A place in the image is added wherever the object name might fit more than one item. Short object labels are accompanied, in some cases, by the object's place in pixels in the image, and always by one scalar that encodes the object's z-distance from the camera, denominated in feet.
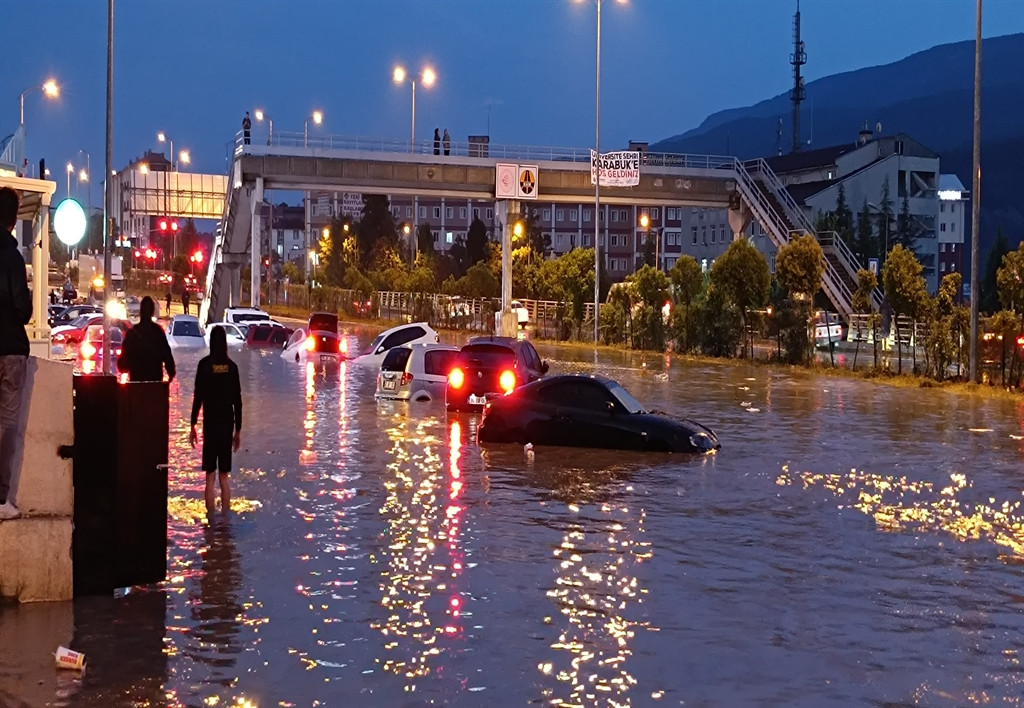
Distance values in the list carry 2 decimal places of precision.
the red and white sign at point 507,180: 200.54
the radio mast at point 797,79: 450.71
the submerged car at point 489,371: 82.84
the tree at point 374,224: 394.32
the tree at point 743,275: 150.51
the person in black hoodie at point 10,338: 30.86
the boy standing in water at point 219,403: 45.55
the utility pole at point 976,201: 114.11
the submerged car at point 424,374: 94.07
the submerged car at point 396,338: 129.59
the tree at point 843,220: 291.99
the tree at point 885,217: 305.73
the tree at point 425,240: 389.19
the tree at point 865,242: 296.10
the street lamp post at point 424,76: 234.17
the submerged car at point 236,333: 175.01
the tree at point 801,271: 144.25
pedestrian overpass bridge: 196.65
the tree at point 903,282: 132.98
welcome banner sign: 196.65
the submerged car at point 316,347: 142.92
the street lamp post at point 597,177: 185.26
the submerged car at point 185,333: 165.17
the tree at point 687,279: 191.11
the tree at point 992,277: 249.98
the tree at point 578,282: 197.16
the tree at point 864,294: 147.33
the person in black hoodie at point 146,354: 51.34
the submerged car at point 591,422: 67.05
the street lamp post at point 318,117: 296.10
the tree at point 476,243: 388.57
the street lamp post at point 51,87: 165.68
